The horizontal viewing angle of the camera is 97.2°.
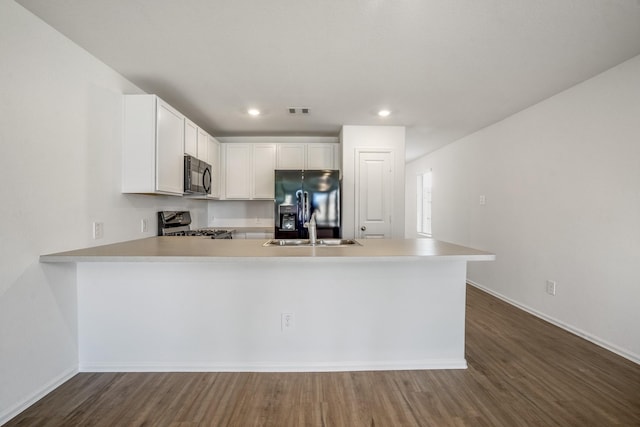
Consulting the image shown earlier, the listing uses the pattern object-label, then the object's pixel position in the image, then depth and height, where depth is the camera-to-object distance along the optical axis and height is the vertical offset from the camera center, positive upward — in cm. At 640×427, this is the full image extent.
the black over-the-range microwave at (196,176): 293 +37
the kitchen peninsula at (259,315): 199 -75
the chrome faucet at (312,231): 233 -18
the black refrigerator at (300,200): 370 +12
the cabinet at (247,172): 418 +56
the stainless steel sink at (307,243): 230 -29
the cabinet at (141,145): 237 +54
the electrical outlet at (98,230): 210 -16
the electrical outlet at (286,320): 201 -79
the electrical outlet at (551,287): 285 -79
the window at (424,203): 626 +15
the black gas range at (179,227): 301 -21
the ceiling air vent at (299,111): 319 +115
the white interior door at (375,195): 393 +20
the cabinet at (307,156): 416 +79
